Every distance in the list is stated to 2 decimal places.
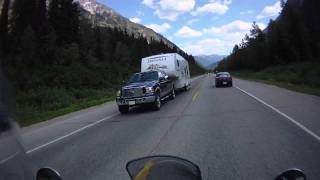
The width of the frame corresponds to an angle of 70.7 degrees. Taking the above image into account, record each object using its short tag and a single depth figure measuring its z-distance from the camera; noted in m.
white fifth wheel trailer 14.59
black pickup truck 9.71
